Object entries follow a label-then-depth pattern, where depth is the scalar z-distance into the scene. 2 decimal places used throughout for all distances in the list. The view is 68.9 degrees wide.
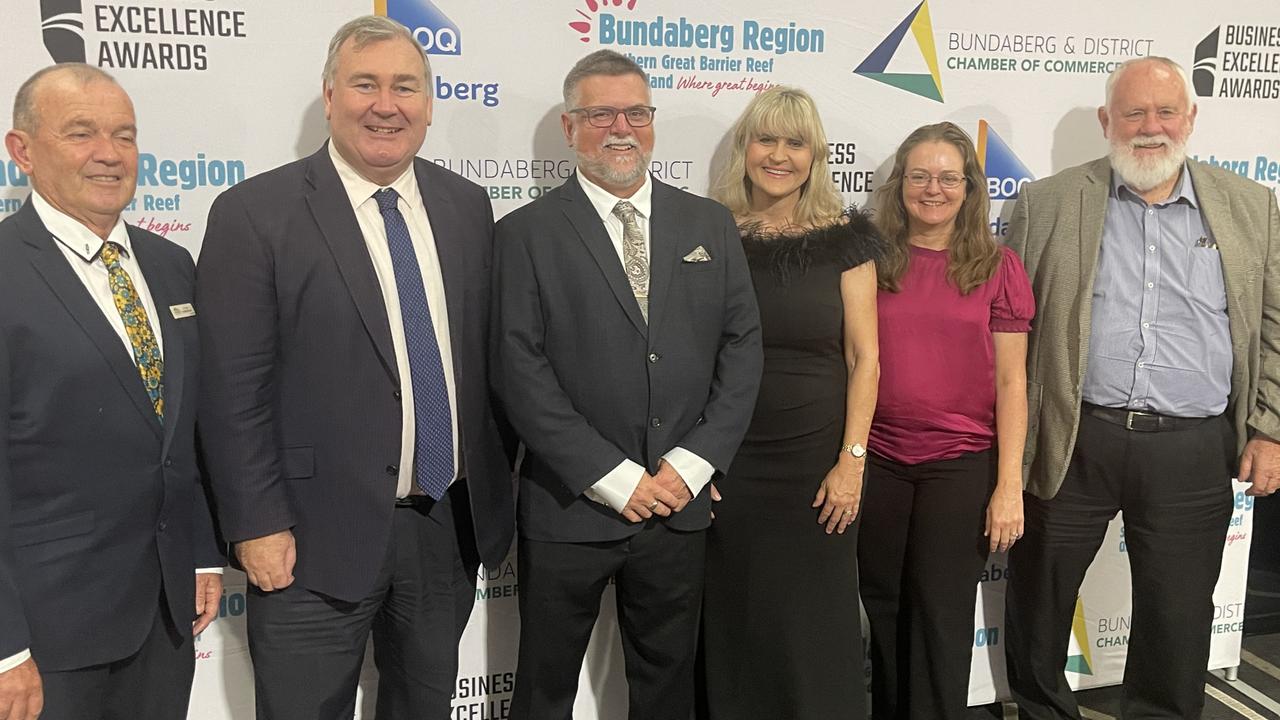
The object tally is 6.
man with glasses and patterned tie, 2.17
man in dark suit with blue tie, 1.95
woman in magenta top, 2.63
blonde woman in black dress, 2.49
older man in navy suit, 1.68
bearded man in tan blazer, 2.73
